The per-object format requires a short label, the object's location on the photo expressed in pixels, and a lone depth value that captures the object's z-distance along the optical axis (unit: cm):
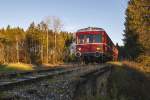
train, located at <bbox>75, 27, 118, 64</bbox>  2725
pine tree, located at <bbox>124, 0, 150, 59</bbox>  2469
